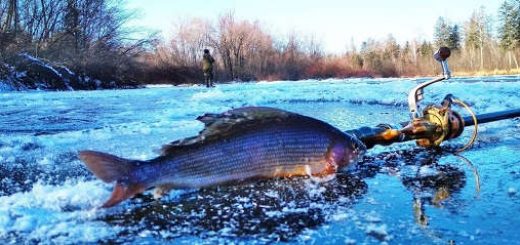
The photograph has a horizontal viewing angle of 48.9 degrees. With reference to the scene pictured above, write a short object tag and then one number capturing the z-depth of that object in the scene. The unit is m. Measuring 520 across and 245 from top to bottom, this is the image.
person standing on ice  26.47
